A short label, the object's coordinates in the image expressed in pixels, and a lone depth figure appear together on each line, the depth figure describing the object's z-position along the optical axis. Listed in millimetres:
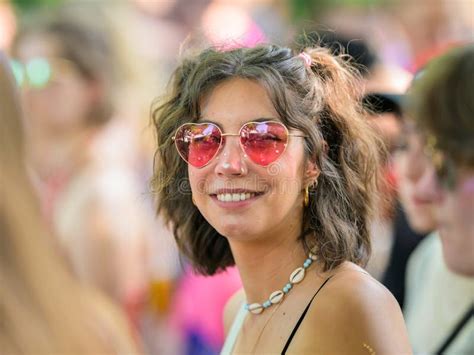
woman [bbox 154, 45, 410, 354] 2896
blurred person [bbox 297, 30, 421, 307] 3749
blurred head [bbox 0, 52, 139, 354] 2574
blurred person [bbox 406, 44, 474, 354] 2762
